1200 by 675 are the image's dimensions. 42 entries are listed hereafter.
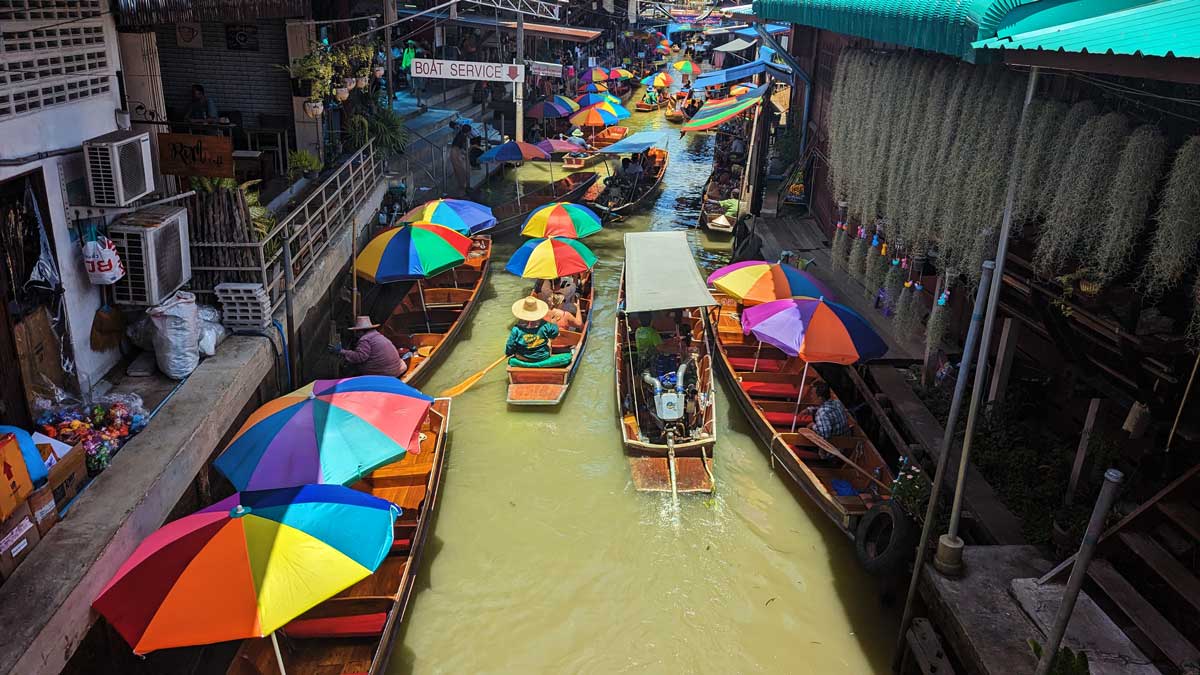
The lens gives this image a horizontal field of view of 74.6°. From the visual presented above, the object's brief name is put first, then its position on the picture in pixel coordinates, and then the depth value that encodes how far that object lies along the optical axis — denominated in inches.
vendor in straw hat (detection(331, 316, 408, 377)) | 428.5
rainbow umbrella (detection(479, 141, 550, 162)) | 836.0
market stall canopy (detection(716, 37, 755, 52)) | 1353.3
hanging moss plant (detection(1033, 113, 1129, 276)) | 242.5
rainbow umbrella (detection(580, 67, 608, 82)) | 1611.7
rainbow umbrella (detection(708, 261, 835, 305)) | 470.6
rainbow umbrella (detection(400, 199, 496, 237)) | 584.4
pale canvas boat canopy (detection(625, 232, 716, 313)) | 463.5
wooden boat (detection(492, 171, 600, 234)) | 812.6
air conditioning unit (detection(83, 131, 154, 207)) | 313.7
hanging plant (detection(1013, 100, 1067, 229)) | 264.1
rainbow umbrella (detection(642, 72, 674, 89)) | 1678.2
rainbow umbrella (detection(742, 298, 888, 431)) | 401.4
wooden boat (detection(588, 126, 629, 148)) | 1173.1
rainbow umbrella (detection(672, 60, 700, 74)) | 1945.1
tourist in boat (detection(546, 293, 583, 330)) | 542.6
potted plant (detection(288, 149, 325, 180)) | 554.3
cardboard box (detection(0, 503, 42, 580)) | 223.8
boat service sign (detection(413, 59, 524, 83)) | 652.1
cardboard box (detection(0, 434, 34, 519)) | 219.8
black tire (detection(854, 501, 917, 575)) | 324.8
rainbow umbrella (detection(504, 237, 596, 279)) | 534.9
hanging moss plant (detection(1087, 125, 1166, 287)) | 229.9
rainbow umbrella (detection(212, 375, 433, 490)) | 275.4
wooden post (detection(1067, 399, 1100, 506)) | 289.3
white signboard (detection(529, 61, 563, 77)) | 848.9
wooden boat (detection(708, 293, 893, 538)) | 374.3
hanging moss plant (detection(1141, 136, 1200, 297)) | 214.8
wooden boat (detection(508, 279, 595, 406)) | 484.1
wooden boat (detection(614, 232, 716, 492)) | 414.6
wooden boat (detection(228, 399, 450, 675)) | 274.1
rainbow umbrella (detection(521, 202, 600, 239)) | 644.1
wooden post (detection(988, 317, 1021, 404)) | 352.6
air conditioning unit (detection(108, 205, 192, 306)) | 337.4
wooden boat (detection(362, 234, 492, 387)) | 514.0
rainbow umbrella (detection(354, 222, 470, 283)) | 493.4
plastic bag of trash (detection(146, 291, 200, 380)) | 347.3
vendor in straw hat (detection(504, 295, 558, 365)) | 501.4
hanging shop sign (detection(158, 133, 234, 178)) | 360.2
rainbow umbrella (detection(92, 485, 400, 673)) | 204.7
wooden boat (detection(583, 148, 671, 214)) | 884.0
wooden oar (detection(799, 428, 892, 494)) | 378.3
